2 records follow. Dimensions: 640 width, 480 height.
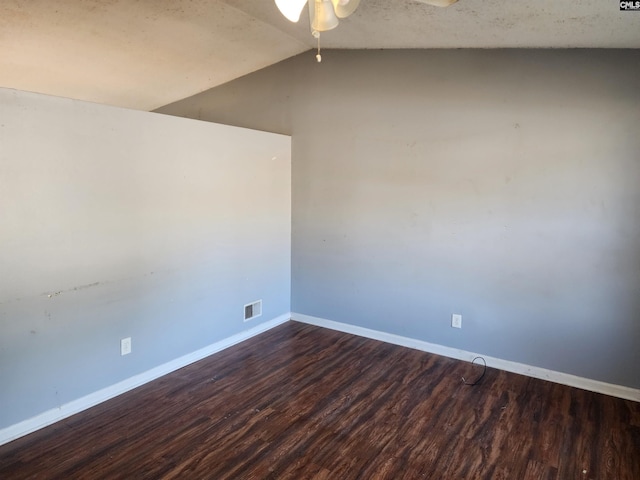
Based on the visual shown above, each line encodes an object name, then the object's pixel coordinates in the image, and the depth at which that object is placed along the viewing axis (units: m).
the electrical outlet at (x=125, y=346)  2.85
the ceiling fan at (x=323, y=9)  1.66
